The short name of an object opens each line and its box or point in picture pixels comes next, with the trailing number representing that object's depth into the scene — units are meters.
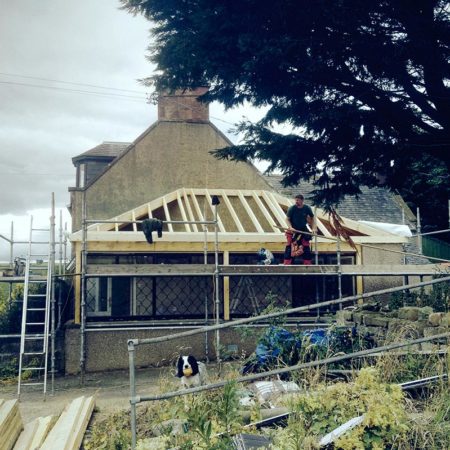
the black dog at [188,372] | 6.46
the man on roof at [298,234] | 10.32
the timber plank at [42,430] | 5.00
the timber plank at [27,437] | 5.06
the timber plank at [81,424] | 4.79
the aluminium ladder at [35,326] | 8.43
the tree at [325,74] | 5.86
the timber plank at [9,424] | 5.00
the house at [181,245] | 10.08
